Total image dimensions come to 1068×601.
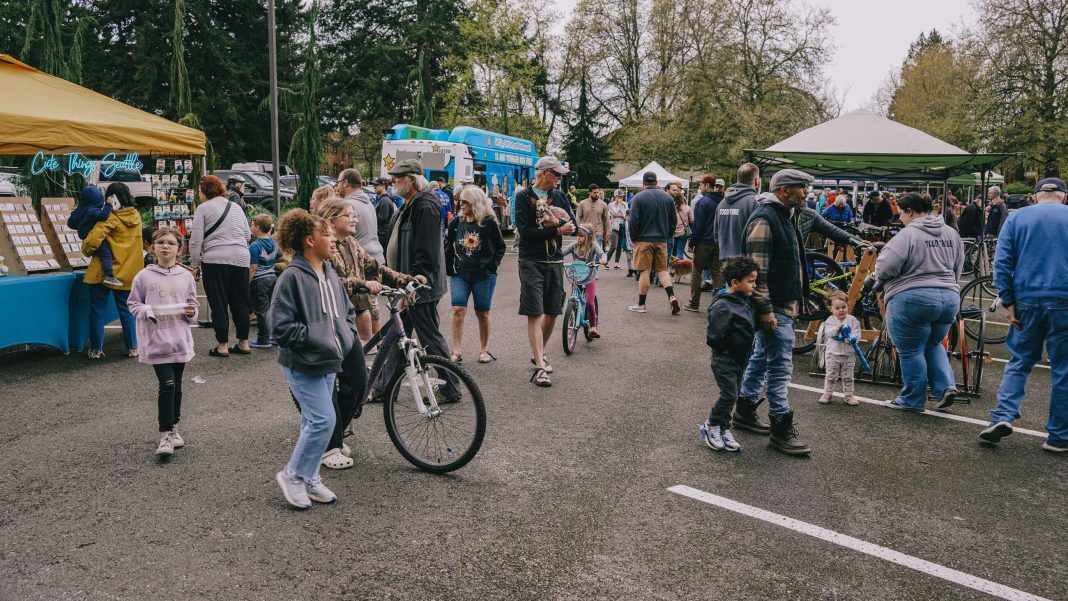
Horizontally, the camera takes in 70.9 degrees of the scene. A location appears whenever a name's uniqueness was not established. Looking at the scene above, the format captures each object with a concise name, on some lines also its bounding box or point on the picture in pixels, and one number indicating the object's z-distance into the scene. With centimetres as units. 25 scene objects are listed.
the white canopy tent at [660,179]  2805
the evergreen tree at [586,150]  4856
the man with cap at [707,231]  1080
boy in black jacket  492
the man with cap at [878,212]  1784
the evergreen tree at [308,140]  1708
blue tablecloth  719
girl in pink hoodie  489
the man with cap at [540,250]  680
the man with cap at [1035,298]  525
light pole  1345
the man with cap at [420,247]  595
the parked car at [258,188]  2777
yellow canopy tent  771
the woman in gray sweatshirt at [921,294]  597
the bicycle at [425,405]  455
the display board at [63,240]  843
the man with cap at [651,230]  1086
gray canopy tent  1094
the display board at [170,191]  1051
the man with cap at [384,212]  973
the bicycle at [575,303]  811
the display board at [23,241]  788
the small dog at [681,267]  1308
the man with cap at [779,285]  508
